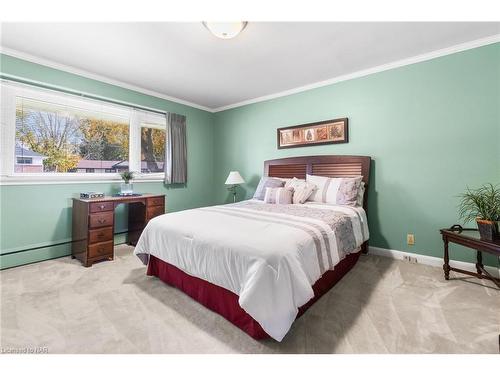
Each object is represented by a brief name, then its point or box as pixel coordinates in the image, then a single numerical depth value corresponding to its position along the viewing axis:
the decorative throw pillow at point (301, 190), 2.97
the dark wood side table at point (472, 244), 1.88
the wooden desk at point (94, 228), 2.69
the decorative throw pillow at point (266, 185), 3.32
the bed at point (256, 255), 1.34
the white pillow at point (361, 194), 2.86
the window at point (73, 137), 2.63
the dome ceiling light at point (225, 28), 1.96
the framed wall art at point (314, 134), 3.27
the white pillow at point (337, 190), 2.79
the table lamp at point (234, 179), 4.02
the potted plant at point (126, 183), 3.34
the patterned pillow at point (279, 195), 2.96
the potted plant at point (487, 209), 1.94
